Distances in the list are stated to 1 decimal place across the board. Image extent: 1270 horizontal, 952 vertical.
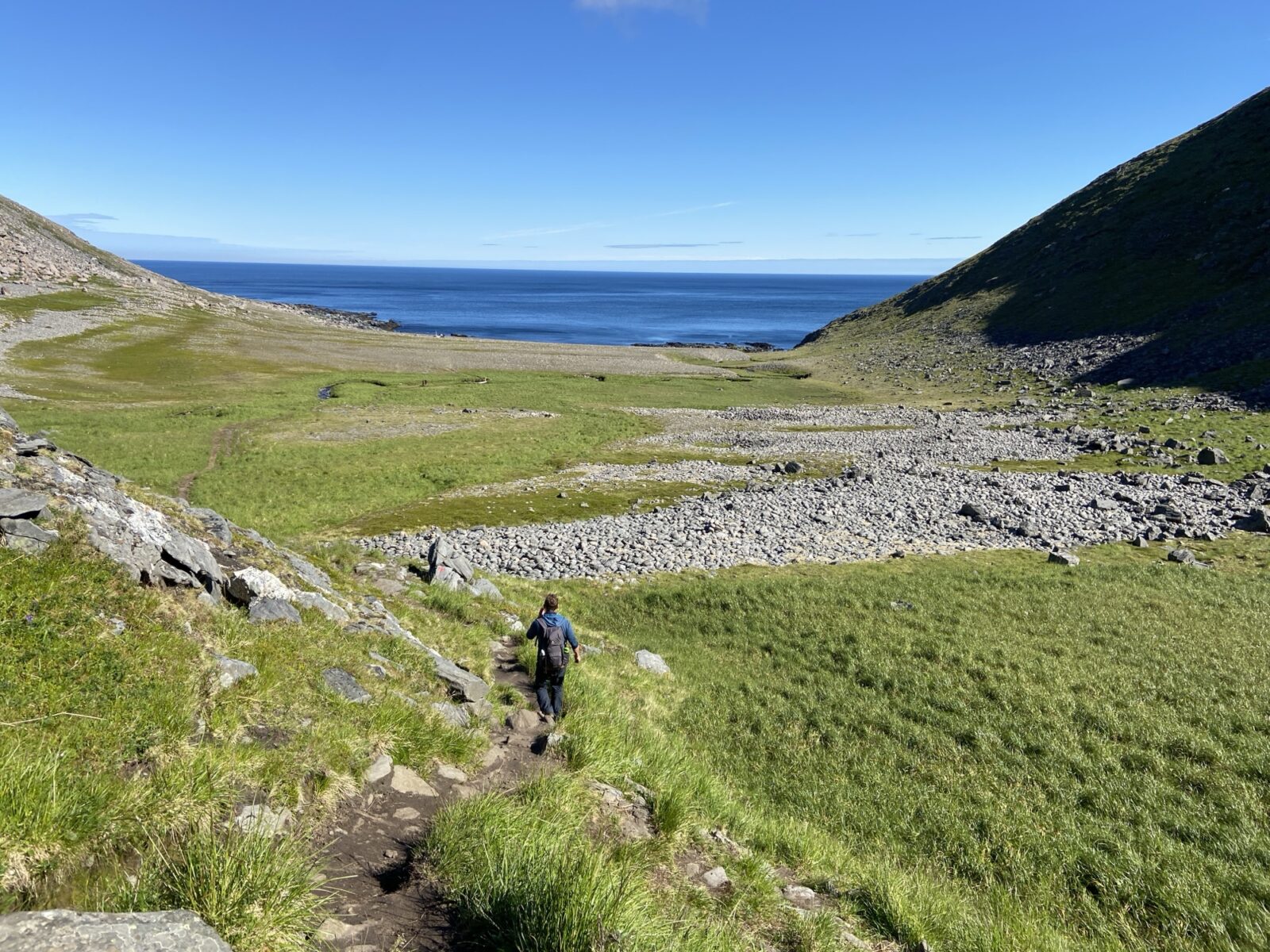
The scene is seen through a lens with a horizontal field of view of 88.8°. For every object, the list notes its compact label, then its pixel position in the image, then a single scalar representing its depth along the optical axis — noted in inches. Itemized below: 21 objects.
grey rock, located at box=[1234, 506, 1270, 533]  1178.0
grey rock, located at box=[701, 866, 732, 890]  330.0
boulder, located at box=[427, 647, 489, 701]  497.4
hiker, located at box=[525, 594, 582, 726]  509.4
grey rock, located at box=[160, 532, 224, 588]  458.0
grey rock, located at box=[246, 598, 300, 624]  470.9
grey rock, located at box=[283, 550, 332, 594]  641.0
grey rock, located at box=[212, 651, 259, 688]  356.8
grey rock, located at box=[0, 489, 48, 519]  390.9
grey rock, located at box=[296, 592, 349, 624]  537.0
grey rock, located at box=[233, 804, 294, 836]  245.6
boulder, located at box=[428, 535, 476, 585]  873.6
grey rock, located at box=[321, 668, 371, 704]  404.8
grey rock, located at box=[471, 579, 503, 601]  858.8
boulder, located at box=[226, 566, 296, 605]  485.4
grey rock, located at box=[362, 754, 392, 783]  337.7
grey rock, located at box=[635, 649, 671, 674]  769.4
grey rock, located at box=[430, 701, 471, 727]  436.2
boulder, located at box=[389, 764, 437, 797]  343.9
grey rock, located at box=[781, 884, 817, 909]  343.9
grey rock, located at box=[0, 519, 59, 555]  377.7
